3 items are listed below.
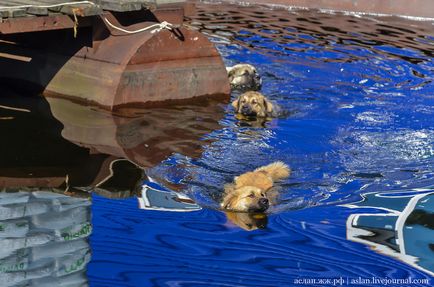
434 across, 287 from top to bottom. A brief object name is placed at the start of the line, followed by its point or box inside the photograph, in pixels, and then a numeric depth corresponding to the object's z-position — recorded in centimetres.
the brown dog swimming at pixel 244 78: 1234
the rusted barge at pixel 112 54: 1028
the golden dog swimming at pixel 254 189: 729
